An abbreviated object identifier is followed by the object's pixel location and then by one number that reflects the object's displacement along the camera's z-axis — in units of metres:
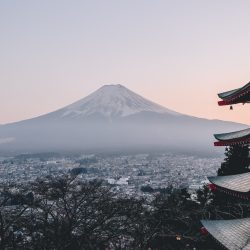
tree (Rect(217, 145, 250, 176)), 23.08
